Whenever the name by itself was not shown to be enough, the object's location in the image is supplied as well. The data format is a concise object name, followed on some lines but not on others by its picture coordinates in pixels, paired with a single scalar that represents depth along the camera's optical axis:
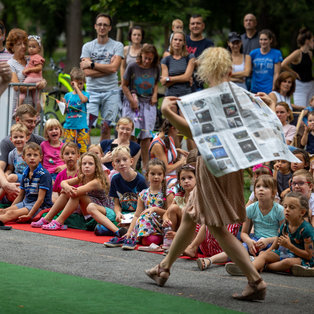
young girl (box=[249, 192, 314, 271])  9.13
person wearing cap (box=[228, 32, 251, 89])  16.65
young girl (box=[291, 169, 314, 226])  10.34
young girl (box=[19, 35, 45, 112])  15.60
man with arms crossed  16.16
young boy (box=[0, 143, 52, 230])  12.31
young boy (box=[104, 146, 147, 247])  11.81
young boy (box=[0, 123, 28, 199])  13.17
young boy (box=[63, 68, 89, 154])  15.62
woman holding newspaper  7.59
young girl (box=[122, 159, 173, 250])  10.77
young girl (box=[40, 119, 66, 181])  13.30
